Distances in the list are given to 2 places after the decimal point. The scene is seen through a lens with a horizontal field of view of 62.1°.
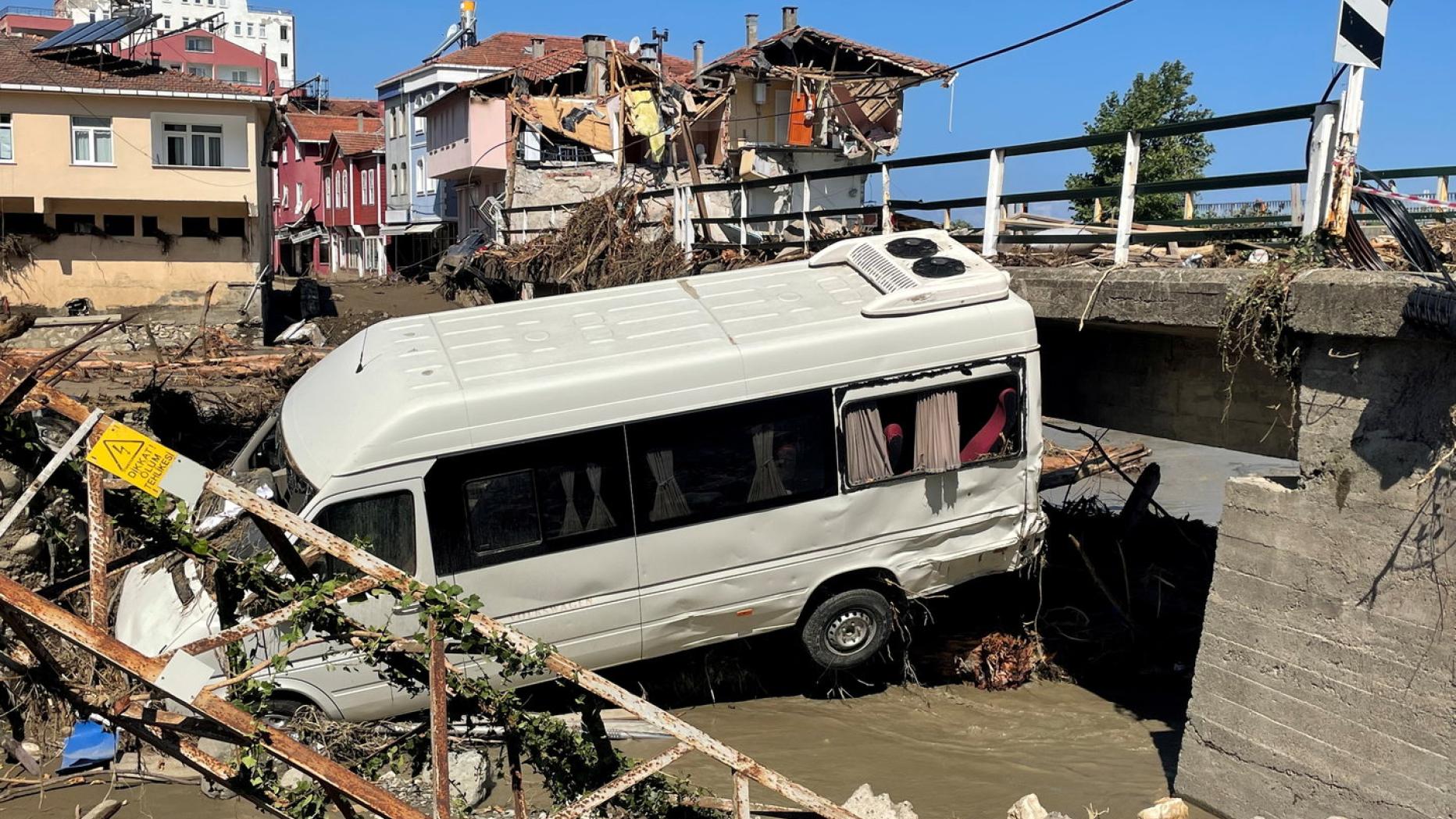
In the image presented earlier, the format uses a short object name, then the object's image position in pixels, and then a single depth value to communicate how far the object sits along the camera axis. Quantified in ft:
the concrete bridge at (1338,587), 21.49
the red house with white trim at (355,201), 188.65
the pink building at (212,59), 292.61
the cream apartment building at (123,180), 101.04
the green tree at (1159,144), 117.50
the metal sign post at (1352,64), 23.18
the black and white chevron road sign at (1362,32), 23.08
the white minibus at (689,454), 25.99
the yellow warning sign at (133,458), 15.34
